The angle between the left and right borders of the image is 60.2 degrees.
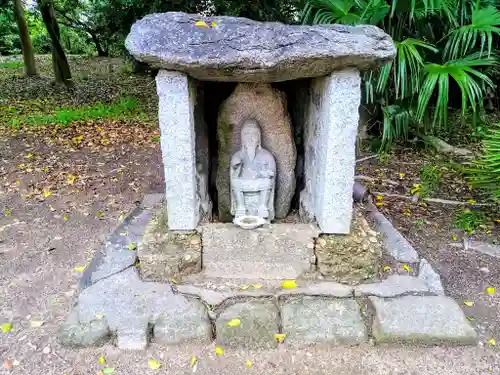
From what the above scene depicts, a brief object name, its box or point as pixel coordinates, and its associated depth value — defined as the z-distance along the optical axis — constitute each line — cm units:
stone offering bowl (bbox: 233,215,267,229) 253
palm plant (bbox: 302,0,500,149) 388
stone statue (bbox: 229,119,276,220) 287
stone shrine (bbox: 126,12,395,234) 206
